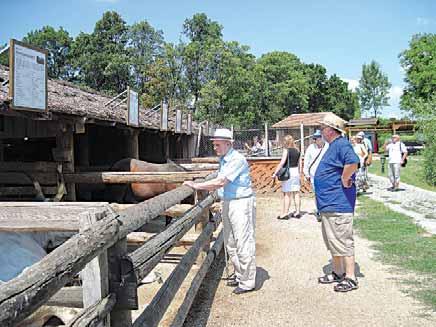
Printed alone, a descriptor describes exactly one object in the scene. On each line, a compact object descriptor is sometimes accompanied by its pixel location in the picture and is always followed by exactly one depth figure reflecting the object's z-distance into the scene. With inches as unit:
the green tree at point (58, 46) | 1931.6
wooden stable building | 281.4
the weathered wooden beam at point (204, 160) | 562.8
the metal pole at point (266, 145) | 665.4
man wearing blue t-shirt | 199.6
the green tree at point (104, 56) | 1796.3
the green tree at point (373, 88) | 3280.0
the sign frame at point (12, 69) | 198.2
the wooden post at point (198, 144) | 775.7
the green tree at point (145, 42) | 1868.4
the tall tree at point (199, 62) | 1509.6
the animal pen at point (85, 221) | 79.4
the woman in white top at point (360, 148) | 489.2
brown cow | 350.6
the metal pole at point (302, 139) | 617.6
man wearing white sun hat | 198.8
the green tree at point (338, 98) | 2551.7
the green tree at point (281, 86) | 1948.8
